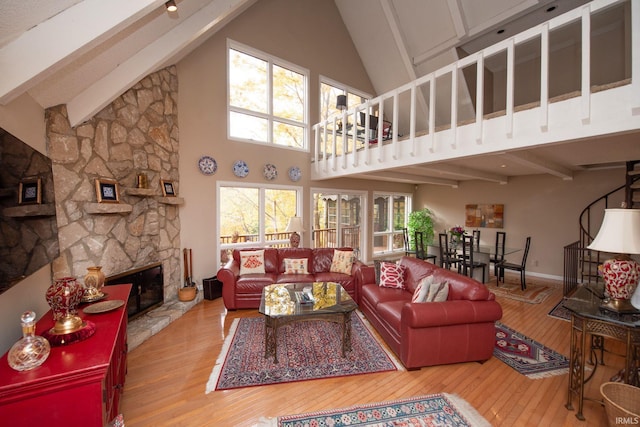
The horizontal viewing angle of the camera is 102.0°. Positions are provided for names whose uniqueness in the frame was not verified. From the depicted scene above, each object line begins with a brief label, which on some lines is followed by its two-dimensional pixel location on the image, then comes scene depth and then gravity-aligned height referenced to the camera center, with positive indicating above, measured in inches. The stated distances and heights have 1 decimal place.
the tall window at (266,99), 203.5 +94.0
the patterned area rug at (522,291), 178.2 -59.7
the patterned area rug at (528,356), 98.5 -60.5
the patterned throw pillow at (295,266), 173.6 -38.0
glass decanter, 48.4 -27.4
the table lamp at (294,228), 211.3 -15.0
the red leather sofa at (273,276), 152.6 -42.2
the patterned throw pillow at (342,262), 172.4 -35.3
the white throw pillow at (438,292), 105.8 -33.7
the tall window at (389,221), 299.1 -12.9
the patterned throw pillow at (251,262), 166.7 -34.5
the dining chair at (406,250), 267.4 -41.9
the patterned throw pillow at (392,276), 144.3 -37.1
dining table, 208.3 -38.1
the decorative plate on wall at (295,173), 229.6 +32.4
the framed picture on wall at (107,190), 117.0 +8.3
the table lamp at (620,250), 72.5 -10.7
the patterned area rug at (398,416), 74.5 -61.2
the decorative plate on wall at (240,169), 198.7 +31.5
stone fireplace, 106.7 +15.7
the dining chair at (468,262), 192.0 -40.4
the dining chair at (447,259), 209.0 -39.6
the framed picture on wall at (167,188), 157.2 +12.7
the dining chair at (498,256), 213.6 -38.6
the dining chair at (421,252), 231.9 -38.0
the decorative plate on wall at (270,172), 214.8 +31.8
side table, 70.0 -33.6
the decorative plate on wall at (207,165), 183.2 +31.7
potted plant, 288.5 -16.2
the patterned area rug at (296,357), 94.8 -60.5
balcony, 89.1 +48.7
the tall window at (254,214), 198.5 -3.8
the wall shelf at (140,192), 132.6 +8.9
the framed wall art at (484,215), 257.9 -4.8
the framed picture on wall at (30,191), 62.3 +4.3
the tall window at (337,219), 254.7 -9.6
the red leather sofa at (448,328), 95.7 -45.1
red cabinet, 45.2 -33.2
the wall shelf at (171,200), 153.7 +5.3
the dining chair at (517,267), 196.4 -43.5
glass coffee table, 103.7 -41.7
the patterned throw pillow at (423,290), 107.5 -33.9
